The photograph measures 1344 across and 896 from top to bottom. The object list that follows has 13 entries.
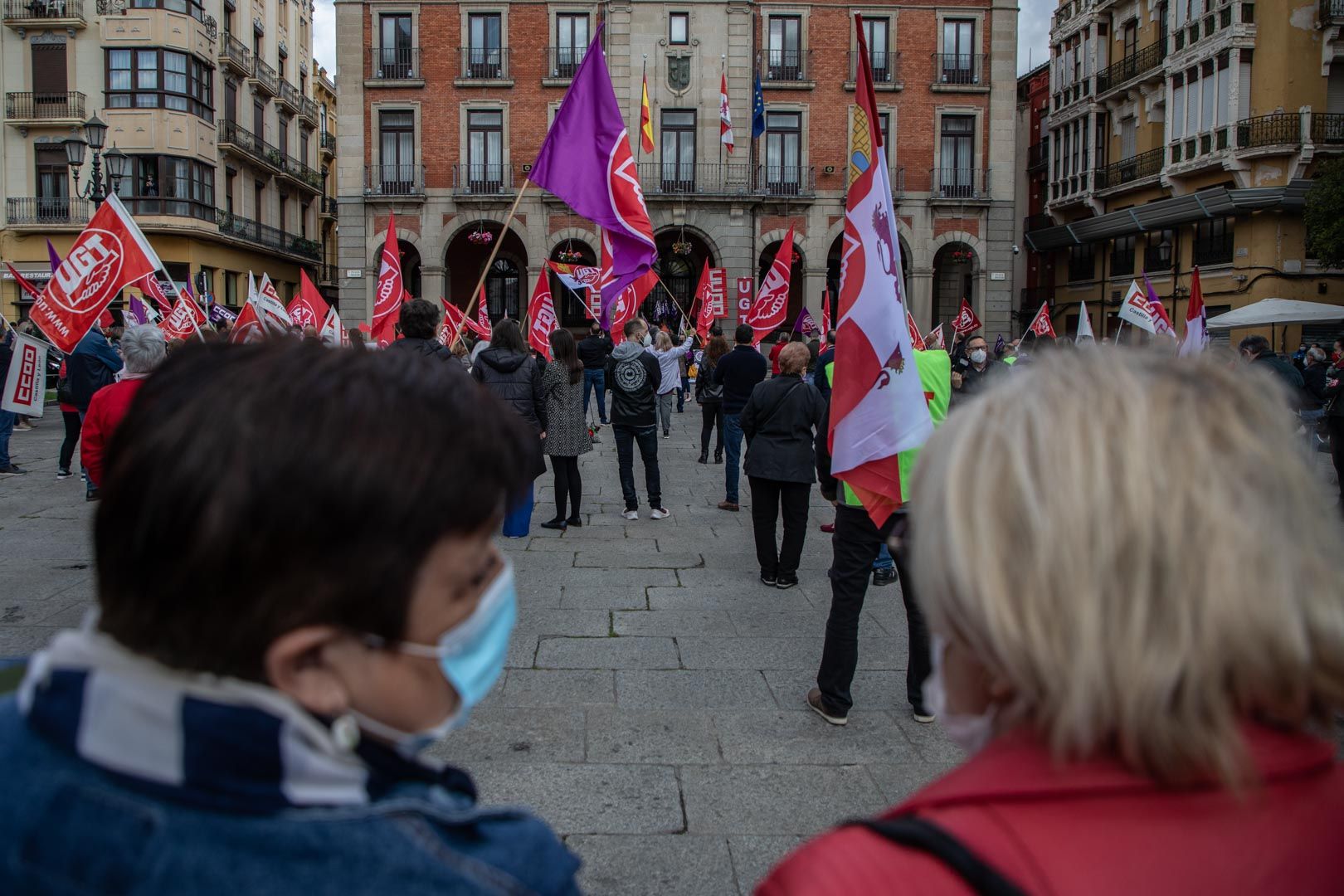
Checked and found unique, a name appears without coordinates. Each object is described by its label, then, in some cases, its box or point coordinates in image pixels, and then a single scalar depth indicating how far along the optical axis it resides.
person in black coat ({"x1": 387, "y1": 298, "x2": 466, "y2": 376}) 6.86
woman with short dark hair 0.81
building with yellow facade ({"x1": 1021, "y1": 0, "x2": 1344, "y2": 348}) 28.31
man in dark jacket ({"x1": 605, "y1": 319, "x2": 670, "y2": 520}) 9.47
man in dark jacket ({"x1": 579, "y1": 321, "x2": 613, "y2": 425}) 15.19
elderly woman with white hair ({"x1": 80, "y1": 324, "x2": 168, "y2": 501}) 5.31
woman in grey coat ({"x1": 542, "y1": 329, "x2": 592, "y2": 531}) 8.65
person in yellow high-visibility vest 4.32
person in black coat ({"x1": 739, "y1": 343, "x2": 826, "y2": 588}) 6.74
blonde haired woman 0.85
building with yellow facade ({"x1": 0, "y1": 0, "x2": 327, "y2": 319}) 34.56
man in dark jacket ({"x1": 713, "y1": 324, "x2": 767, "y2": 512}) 9.78
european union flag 27.50
